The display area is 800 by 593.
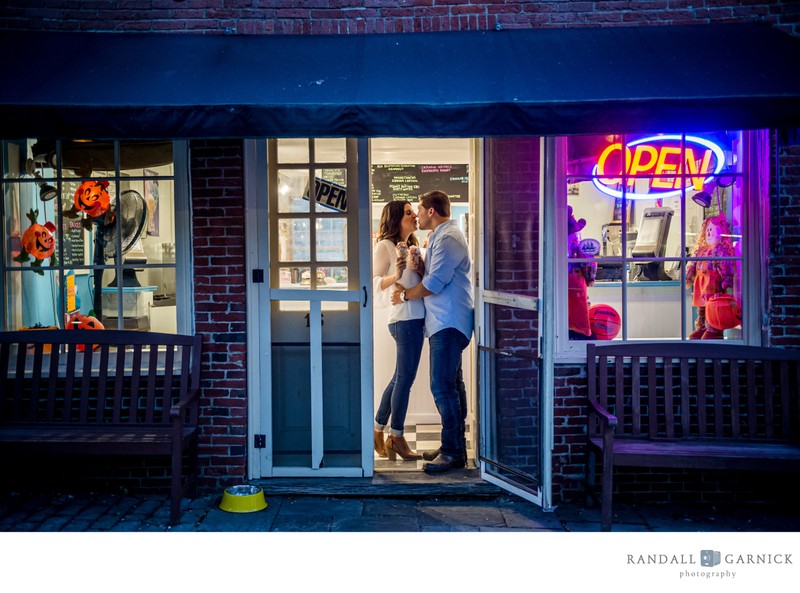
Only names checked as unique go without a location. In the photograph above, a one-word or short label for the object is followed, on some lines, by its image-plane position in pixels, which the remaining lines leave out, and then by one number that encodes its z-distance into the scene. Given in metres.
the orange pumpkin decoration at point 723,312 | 5.75
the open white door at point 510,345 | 5.63
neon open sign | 5.75
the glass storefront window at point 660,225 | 5.74
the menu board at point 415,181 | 8.03
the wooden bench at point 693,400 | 5.28
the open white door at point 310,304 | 5.93
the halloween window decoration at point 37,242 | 5.87
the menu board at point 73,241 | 5.87
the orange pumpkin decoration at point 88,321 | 5.91
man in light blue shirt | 6.14
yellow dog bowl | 5.48
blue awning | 4.58
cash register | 5.77
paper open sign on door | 5.99
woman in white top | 6.38
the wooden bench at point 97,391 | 5.26
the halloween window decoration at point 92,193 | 5.87
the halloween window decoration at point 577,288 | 5.80
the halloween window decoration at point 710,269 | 5.75
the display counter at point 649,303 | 5.79
